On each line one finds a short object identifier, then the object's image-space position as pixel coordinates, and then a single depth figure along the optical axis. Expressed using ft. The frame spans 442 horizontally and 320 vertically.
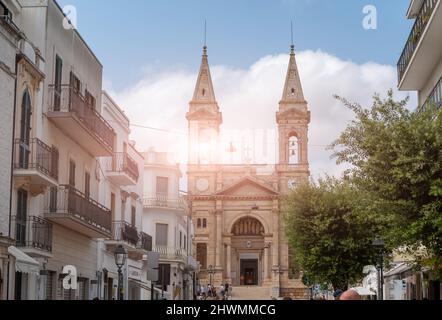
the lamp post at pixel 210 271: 268.09
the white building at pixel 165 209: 166.09
